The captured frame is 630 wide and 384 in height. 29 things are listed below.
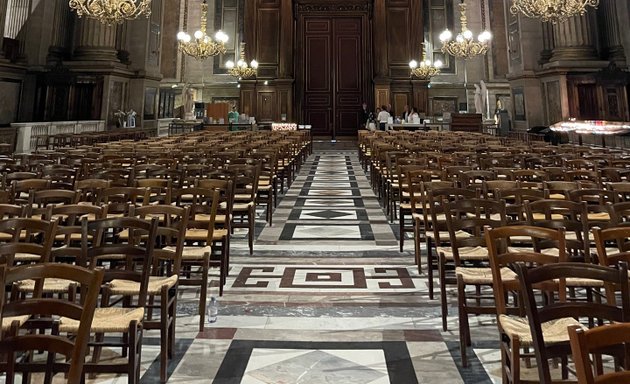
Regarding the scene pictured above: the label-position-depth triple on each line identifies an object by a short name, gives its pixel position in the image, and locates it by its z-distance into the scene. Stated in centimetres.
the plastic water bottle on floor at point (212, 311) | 436
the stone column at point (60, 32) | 2025
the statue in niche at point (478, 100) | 2734
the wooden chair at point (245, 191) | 687
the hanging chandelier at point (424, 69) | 2609
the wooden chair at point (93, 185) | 584
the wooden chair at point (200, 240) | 420
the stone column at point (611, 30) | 1788
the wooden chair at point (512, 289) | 263
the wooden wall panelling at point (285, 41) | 2959
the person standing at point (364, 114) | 3068
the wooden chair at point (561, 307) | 210
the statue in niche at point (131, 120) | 2098
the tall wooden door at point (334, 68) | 3162
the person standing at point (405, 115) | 2655
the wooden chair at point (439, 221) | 448
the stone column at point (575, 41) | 1803
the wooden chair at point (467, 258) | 355
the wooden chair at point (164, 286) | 329
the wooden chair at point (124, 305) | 278
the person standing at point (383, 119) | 2592
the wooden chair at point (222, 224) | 514
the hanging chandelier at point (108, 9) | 1279
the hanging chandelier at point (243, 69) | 2579
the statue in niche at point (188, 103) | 3025
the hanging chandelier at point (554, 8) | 1326
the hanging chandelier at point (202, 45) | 1983
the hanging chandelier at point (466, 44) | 2050
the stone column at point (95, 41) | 2025
